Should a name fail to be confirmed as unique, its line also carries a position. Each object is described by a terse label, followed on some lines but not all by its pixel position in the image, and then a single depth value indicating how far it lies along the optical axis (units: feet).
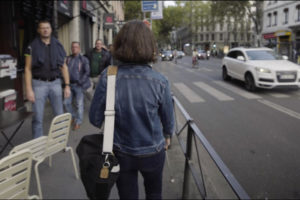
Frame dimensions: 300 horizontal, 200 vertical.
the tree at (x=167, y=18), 103.99
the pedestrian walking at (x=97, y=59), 23.38
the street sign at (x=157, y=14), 62.61
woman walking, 6.31
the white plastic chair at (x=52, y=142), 10.47
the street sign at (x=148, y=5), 54.85
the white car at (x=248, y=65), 31.89
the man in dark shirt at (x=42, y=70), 13.66
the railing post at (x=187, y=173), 9.62
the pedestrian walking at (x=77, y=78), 19.65
